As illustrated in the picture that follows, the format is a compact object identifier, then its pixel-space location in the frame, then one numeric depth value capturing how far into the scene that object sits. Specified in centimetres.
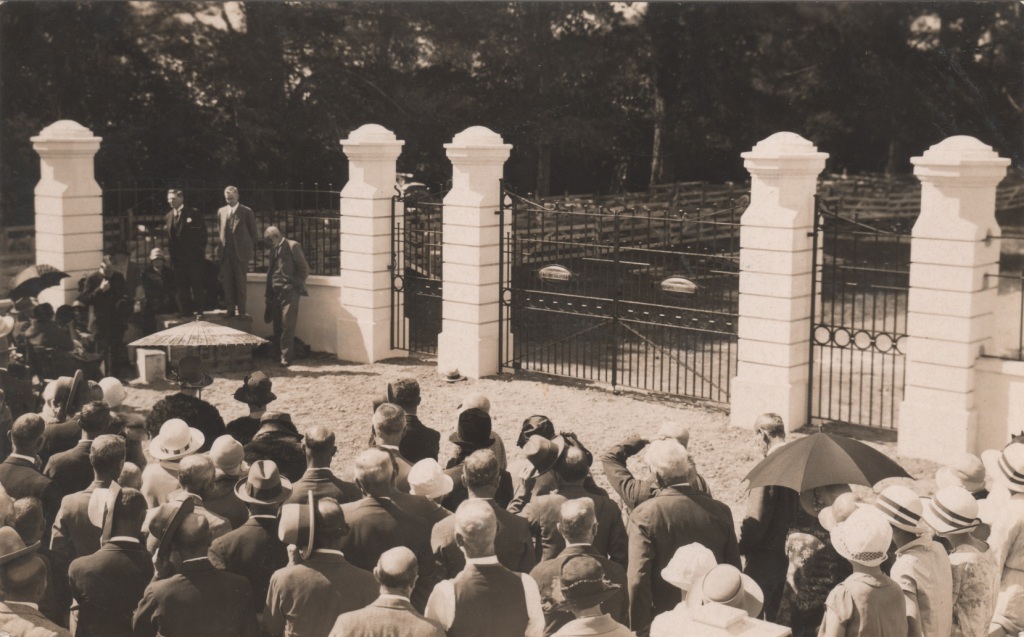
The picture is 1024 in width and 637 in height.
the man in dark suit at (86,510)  652
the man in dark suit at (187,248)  1673
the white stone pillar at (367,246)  1647
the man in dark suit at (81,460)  736
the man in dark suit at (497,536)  611
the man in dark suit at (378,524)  612
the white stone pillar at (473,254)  1537
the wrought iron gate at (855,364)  1250
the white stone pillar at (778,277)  1250
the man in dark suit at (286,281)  1605
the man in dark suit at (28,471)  699
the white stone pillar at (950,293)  1141
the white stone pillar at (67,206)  1611
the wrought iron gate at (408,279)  1673
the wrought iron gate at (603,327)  1405
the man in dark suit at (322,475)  659
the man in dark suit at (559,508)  648
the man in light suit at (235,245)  1667
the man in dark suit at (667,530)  630
